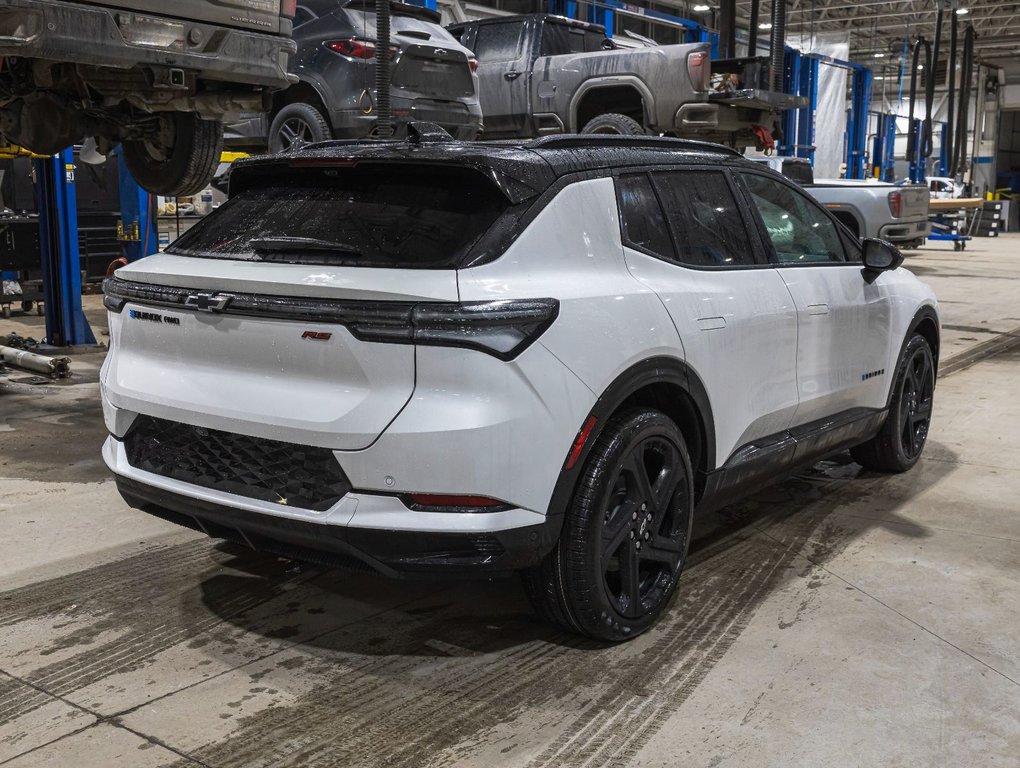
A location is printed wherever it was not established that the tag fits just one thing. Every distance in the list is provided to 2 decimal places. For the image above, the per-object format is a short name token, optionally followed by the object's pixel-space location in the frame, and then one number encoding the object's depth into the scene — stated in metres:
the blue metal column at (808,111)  21.22
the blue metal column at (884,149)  31.00
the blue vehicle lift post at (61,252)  8.89
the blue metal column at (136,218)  9.92
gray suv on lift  9.05
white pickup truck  16.41
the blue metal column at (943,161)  37.16
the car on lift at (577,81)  11.52
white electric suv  2.79
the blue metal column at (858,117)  25.20
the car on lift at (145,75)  5.40
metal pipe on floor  7.63
